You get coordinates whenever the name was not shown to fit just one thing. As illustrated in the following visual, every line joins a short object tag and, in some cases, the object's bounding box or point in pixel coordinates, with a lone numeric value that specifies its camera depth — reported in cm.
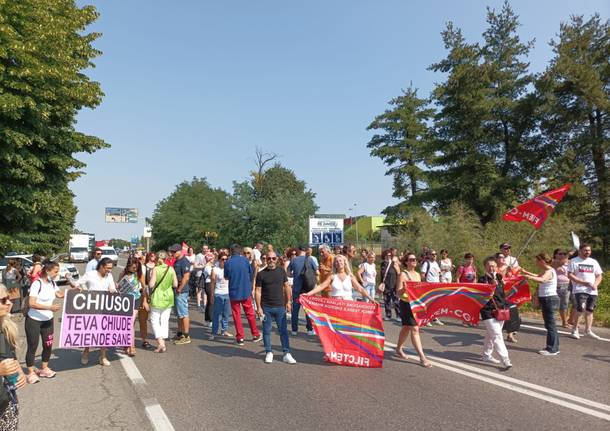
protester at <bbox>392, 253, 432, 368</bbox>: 725
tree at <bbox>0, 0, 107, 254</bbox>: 1269
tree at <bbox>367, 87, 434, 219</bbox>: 4456
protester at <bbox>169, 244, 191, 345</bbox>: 915
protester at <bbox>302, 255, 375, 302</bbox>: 782
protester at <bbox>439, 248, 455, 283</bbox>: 1428
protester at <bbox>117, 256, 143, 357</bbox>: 845
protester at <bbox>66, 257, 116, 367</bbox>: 769
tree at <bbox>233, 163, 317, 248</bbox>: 3200
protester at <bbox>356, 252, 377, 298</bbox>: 1280
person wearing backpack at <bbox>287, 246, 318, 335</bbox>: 994
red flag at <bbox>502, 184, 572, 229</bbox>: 1160
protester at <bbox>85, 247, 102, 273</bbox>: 943
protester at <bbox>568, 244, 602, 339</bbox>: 935
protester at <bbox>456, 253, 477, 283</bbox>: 1161
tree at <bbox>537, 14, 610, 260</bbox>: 2728
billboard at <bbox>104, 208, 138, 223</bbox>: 8388
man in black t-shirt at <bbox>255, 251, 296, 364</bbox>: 749
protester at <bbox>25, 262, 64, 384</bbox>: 656
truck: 5286
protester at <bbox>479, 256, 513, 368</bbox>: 704
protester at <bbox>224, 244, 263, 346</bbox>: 888
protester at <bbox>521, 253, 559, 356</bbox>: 793
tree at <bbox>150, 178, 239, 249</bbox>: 4616
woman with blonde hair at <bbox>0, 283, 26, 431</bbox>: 304
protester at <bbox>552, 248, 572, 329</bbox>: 1012
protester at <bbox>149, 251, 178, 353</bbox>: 830
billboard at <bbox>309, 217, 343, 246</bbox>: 2052
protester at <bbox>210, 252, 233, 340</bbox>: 978
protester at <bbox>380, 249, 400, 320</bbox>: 1222
